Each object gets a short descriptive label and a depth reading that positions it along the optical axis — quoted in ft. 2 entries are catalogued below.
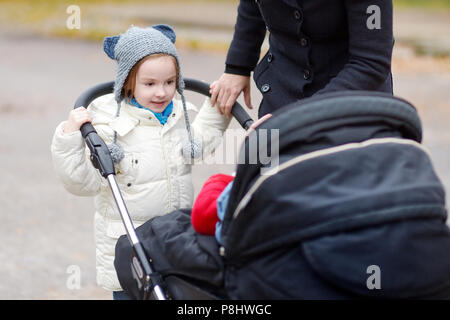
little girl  16.05
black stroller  13.87
